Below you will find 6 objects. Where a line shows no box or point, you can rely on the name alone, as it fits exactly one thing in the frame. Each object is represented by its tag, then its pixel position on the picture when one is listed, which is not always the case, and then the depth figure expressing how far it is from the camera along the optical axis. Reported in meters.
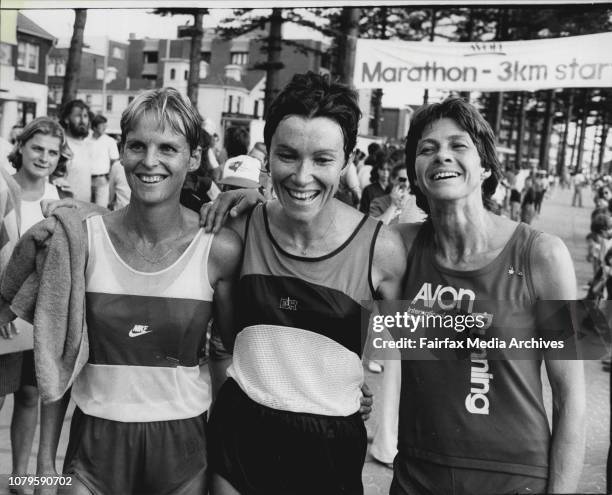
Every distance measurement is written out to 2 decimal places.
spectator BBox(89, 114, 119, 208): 7.55
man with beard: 6.27
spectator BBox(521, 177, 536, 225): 18.16
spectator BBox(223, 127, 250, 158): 6.26
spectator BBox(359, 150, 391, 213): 7.21
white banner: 3.89
